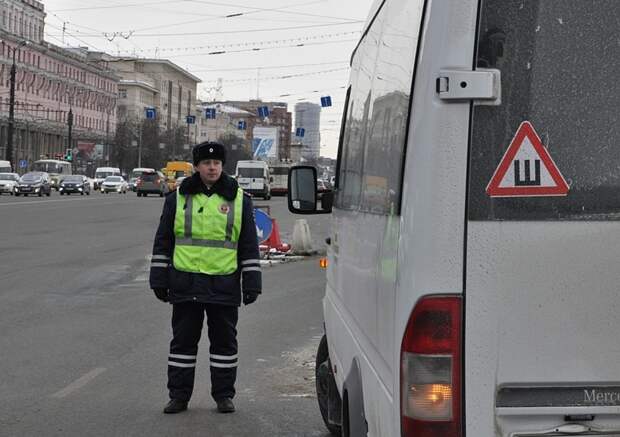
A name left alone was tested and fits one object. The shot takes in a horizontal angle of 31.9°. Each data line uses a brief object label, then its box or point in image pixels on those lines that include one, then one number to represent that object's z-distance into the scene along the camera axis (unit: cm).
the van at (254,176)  7531
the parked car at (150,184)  7881
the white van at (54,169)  9012
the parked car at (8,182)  7238
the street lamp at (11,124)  7050
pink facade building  10556
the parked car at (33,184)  7025
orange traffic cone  2253
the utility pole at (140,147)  12439
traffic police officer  705
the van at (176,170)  9775
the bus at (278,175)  8688
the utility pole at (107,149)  12738
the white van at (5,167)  7731
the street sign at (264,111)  7956
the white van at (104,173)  10644
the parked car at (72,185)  7912
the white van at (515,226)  302
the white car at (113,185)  9119
